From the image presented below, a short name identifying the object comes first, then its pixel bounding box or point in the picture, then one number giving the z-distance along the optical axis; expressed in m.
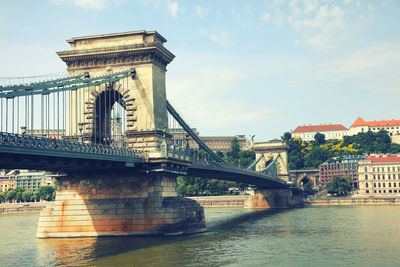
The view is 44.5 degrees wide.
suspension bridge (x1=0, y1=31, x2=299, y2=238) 44.09
